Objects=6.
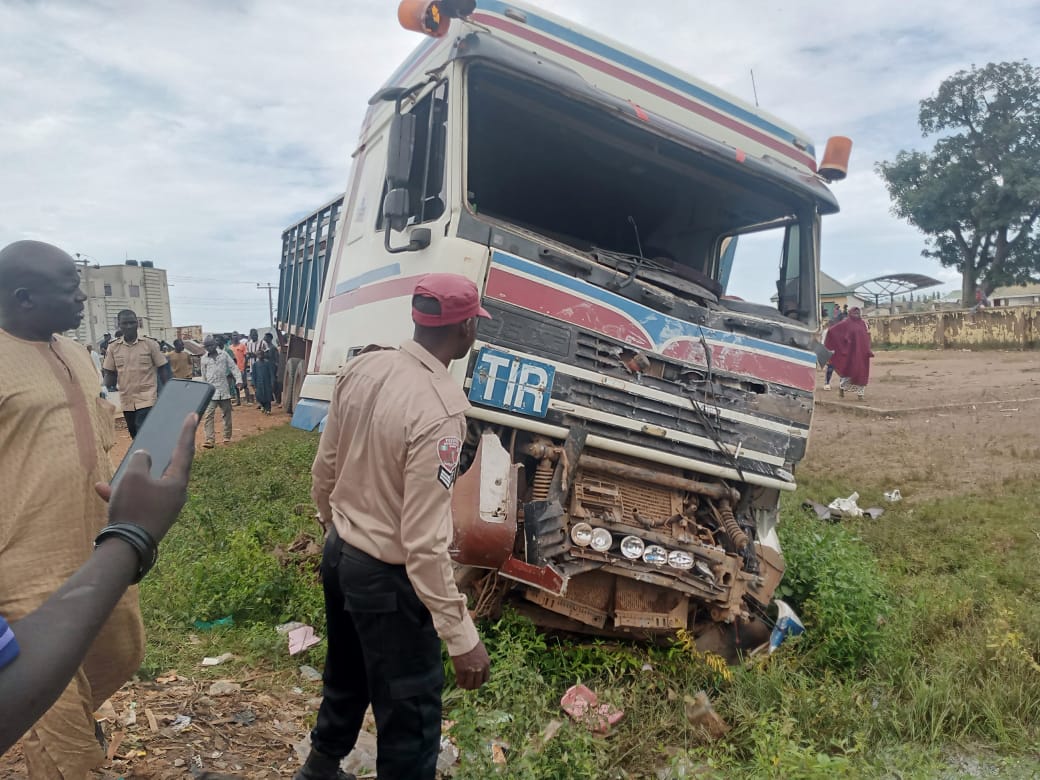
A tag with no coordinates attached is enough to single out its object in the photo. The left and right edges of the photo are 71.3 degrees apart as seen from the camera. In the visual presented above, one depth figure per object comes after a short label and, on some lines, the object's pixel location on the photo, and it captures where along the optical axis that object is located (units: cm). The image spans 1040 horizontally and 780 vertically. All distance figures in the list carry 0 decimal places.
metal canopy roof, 3127
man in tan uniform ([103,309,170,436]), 709
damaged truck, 320
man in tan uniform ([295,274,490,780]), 194
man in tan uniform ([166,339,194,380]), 977
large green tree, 3081
